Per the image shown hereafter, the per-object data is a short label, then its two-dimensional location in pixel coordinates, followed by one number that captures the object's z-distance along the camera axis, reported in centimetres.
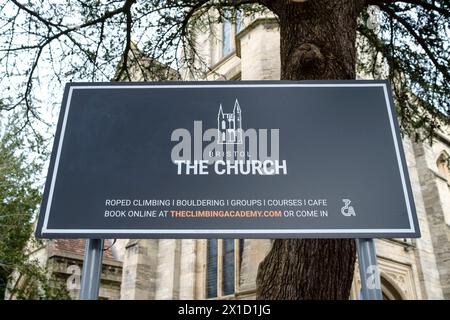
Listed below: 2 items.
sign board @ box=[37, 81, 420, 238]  179
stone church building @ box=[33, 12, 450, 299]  1145
